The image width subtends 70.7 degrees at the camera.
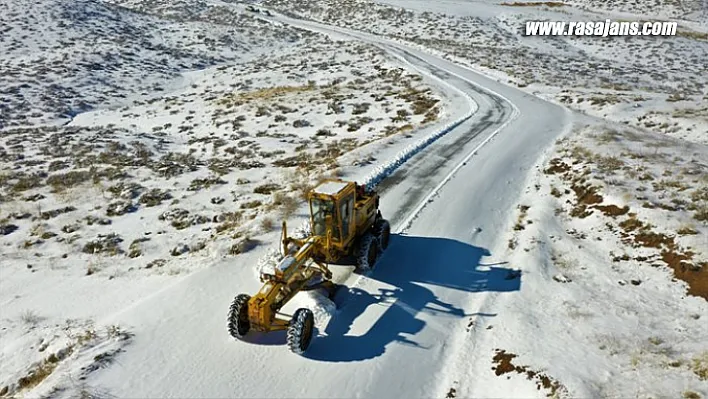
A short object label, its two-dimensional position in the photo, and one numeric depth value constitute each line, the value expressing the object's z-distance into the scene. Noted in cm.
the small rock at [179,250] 1703
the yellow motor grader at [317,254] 1154
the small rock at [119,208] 2120
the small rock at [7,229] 1977
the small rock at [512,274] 1509
